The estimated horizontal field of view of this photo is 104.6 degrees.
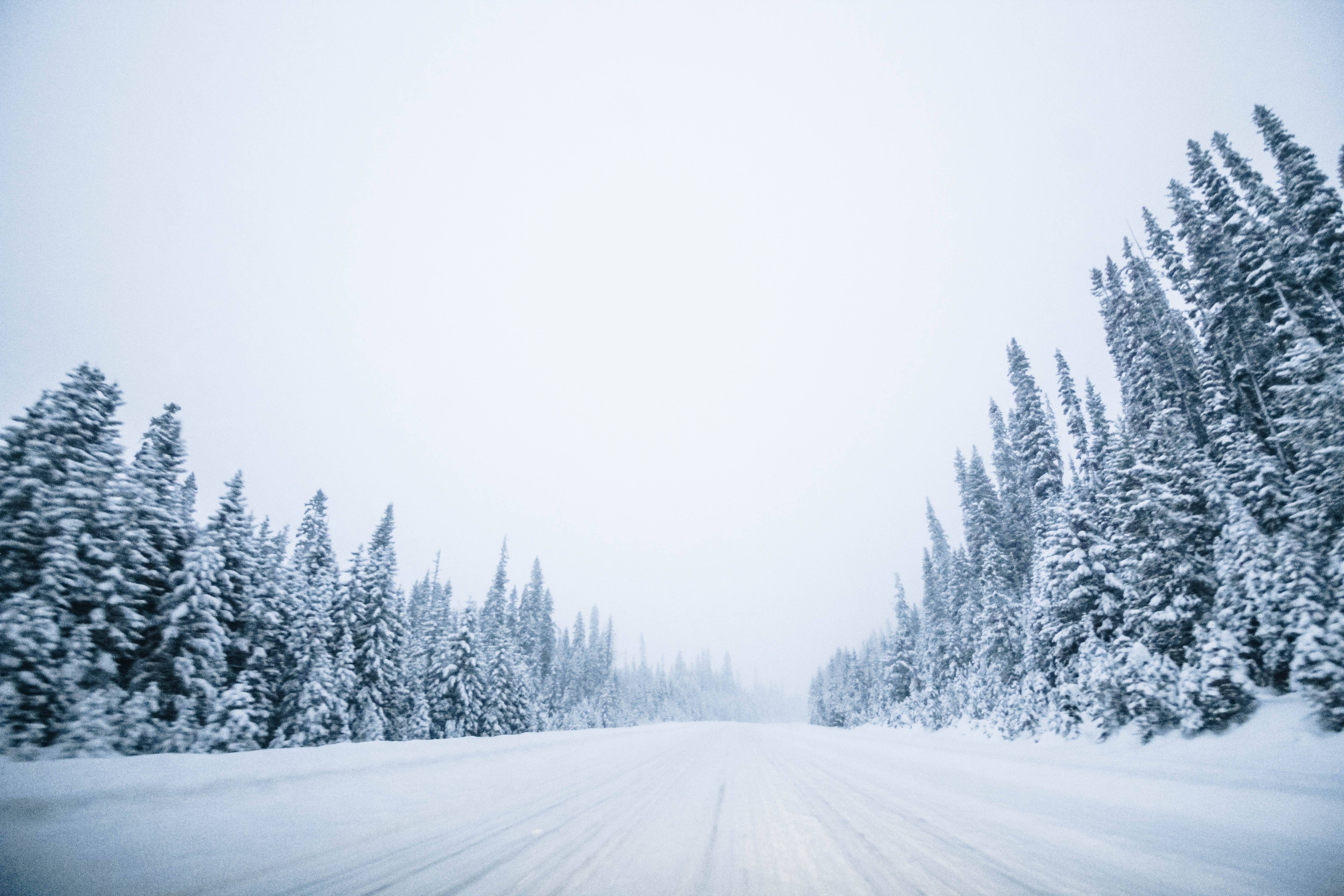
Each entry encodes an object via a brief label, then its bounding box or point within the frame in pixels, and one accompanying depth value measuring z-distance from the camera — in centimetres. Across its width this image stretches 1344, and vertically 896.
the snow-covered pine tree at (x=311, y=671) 2367
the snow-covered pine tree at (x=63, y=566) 1391
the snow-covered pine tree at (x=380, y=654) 2716
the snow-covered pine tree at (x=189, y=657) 1809
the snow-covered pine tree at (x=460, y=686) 3316
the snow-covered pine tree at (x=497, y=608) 4219
